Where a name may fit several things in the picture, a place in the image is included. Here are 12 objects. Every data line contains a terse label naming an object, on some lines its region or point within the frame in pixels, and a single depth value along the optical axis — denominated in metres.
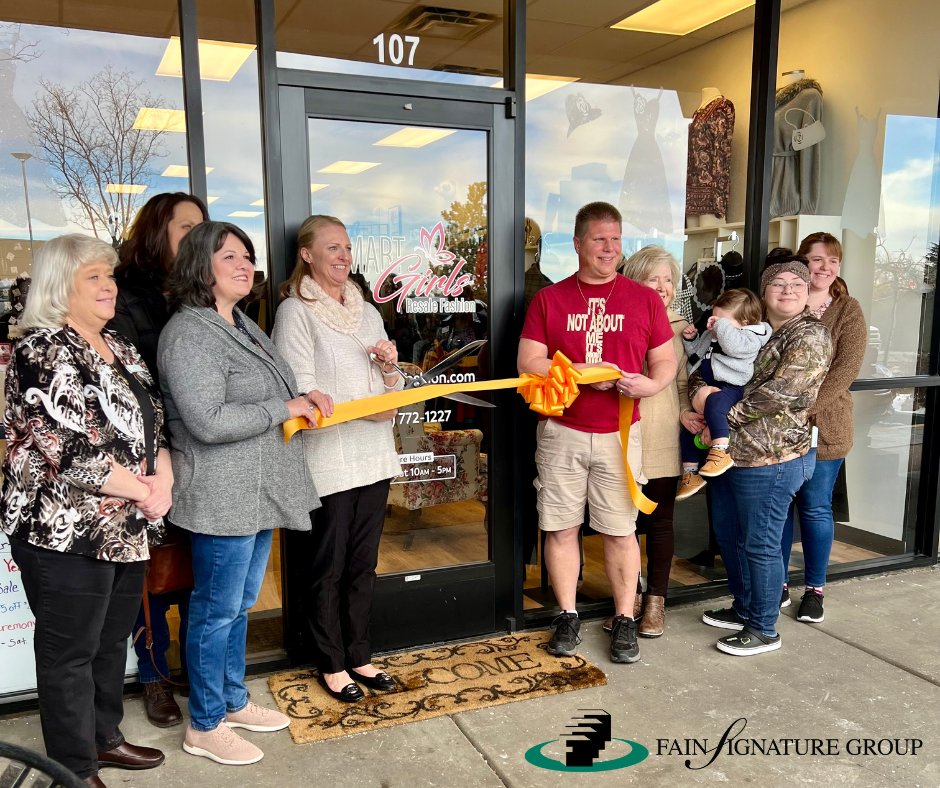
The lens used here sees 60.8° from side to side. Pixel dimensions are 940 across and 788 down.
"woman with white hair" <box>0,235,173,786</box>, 2.22
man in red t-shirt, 3.38
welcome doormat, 2.99
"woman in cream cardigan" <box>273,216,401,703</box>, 3.00
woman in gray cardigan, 2.49
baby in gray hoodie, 3.52
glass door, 3.33
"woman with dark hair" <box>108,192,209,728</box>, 2.71
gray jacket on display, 4.39
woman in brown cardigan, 3.88
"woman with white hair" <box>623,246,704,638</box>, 3.73
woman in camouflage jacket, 3.51
